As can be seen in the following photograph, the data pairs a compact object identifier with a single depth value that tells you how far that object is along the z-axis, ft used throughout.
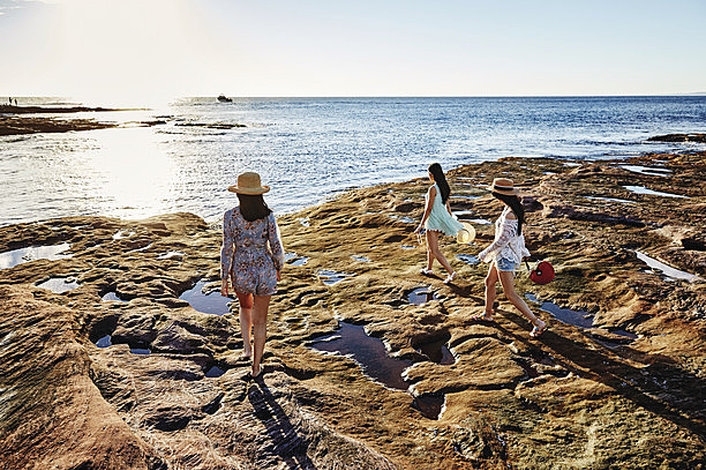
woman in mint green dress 24.36
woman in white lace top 17.63
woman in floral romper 14.23
